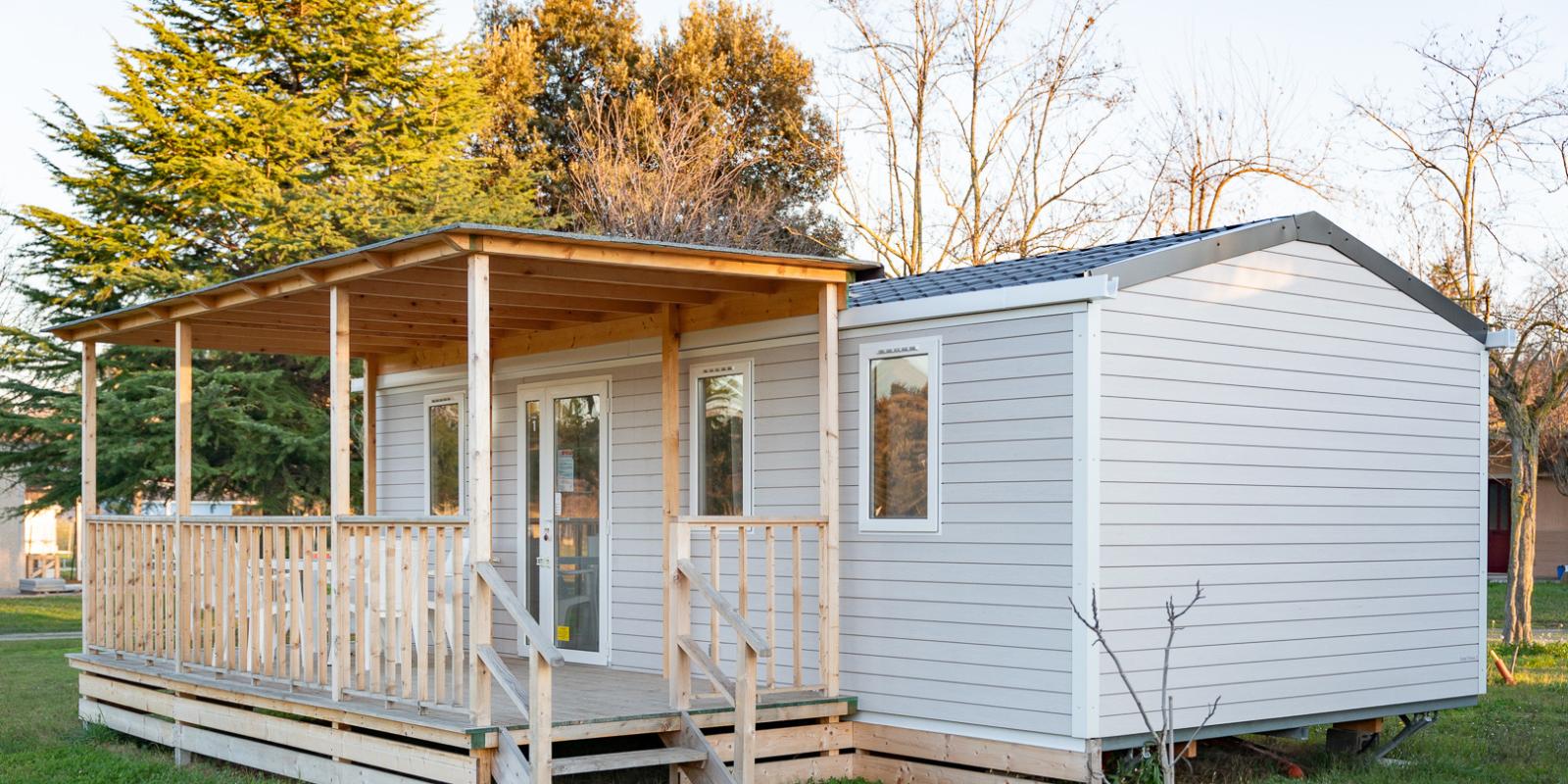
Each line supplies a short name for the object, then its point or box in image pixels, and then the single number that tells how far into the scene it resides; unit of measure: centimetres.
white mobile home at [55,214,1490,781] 700
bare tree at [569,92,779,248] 2191
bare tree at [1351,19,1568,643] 1421
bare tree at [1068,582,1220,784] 445
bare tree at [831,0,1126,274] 2152
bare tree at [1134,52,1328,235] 1891
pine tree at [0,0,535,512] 2120
